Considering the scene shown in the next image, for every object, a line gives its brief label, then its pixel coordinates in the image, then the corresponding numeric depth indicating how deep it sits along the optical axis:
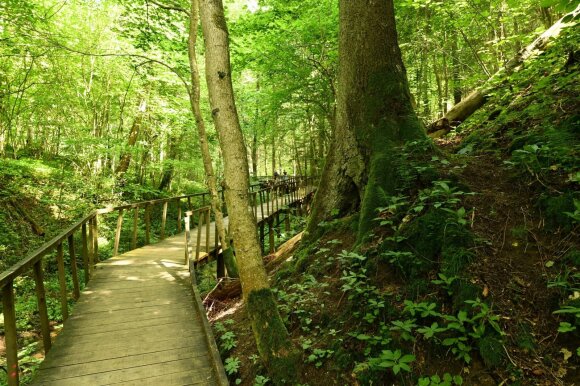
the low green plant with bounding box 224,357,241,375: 3.57
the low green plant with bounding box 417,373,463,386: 2.27
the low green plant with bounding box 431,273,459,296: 2.64
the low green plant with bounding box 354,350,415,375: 2.34
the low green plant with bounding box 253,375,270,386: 3.12
